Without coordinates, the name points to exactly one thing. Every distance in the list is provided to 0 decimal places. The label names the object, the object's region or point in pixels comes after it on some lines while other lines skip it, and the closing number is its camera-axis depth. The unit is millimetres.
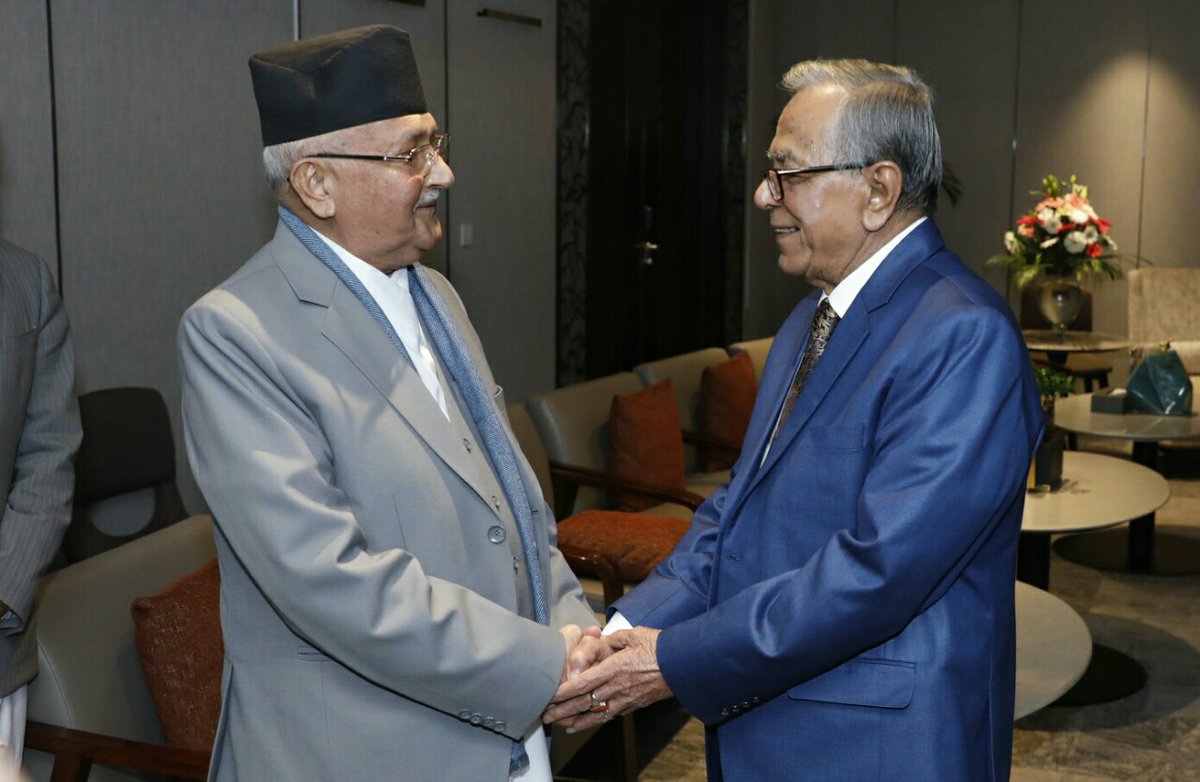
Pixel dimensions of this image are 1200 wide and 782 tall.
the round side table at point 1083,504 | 4160
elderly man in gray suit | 1644
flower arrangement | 6918
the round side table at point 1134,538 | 5586
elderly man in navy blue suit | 1656
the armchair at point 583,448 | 4523
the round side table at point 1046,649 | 2645
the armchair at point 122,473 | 3570
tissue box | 5996
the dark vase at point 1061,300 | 7254
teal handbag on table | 5891
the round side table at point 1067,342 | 7320
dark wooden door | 6707
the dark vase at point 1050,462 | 4480
